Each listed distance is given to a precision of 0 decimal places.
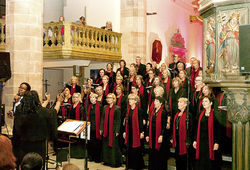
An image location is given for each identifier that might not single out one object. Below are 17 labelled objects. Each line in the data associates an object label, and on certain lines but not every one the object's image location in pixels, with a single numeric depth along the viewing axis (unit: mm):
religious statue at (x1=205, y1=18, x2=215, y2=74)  4309
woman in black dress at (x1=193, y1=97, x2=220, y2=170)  5875
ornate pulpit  3992
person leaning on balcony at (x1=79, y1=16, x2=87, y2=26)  11906
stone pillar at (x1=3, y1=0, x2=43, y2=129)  8477
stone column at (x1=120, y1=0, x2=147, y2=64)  12992
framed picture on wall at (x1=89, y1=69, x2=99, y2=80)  13698
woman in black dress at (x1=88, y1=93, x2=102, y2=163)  8086
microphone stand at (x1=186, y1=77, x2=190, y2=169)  6238
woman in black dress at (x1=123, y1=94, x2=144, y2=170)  7215
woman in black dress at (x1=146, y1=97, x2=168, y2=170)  6648
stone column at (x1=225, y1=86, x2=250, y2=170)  4043
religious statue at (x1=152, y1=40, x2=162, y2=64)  14286
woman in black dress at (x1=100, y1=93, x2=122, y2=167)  7586
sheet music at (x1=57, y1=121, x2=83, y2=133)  5914
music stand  5836
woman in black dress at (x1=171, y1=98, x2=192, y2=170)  6377
